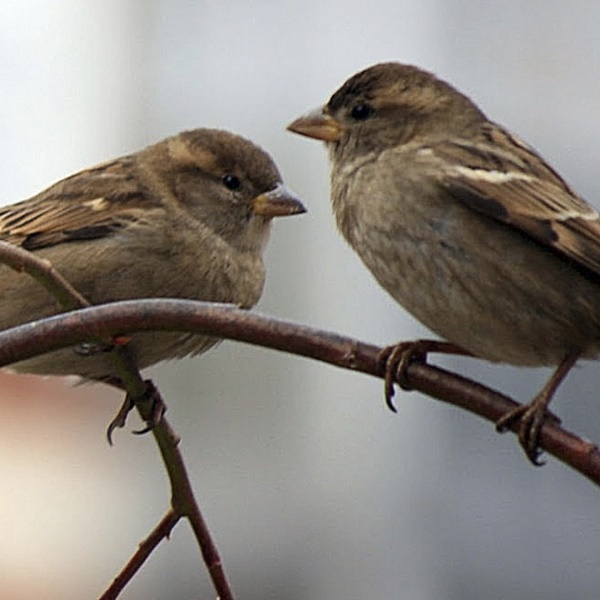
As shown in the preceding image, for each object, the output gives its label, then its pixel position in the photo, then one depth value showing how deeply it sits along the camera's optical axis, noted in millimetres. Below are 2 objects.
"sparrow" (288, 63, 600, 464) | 5070
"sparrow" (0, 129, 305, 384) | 5930
